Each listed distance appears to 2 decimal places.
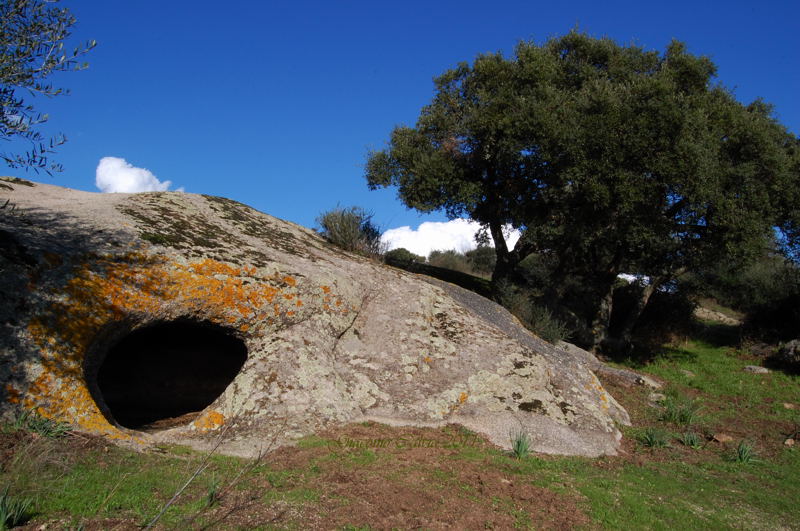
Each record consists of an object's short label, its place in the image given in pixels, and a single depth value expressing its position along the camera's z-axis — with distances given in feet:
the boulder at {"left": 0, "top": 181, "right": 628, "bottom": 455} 24.68
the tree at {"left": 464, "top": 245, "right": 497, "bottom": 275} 167.73
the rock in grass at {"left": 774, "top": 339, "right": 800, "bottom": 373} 66.59
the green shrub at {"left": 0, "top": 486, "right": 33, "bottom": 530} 15.15
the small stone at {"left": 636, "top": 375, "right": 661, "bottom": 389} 53.72
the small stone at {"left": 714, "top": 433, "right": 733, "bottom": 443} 38.18
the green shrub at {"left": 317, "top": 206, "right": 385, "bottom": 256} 52.11
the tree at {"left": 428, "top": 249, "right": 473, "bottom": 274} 163.43
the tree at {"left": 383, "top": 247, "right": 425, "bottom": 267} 65.41
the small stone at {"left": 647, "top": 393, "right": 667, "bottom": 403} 49.32
